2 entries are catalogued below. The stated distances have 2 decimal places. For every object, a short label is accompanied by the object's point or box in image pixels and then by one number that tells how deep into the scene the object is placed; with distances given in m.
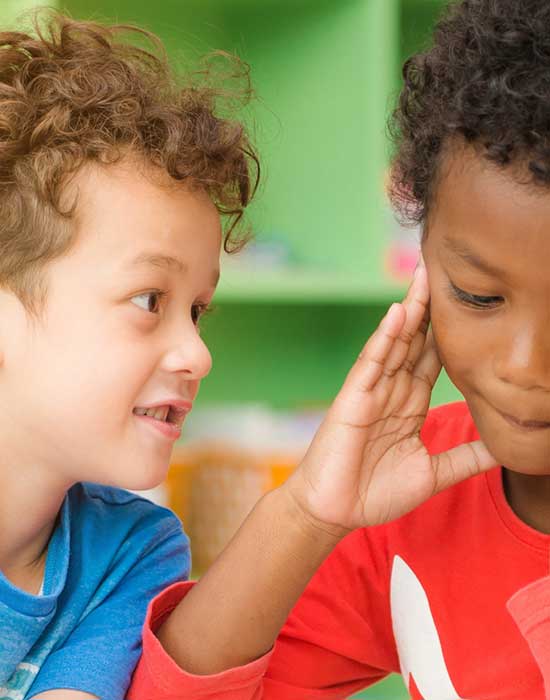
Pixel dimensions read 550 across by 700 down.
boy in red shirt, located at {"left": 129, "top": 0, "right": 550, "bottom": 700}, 0.87
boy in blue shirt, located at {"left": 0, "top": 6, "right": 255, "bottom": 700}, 0.96
